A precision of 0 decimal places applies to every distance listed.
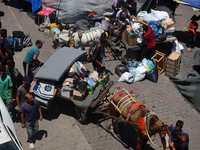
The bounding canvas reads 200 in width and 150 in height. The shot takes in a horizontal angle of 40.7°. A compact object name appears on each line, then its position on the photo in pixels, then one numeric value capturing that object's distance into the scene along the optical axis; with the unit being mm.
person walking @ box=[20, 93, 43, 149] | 7316
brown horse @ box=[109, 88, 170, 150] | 6111
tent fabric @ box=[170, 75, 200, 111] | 10117
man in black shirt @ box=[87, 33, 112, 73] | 9900
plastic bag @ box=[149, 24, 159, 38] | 11766
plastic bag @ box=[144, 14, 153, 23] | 12043
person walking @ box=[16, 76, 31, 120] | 7758
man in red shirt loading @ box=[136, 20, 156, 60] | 11312
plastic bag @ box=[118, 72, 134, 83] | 10971
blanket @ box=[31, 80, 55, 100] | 8219
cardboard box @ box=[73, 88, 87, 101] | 8129
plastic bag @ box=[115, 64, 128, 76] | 11337
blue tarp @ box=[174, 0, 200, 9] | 13600
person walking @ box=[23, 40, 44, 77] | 9227
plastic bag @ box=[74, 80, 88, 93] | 8124
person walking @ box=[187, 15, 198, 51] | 13625
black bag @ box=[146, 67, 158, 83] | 11188
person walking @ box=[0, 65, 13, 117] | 7766
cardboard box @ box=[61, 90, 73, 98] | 8337
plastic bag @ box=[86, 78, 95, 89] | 8531
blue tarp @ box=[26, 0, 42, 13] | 15266
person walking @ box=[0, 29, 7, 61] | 9841
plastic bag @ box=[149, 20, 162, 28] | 11867
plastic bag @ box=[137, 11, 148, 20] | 12955
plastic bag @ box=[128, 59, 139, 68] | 11366
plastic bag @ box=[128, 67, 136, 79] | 11306
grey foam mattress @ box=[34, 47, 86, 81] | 8242
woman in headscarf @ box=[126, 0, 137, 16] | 14849
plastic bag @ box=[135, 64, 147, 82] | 11117
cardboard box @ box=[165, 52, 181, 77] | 11431
